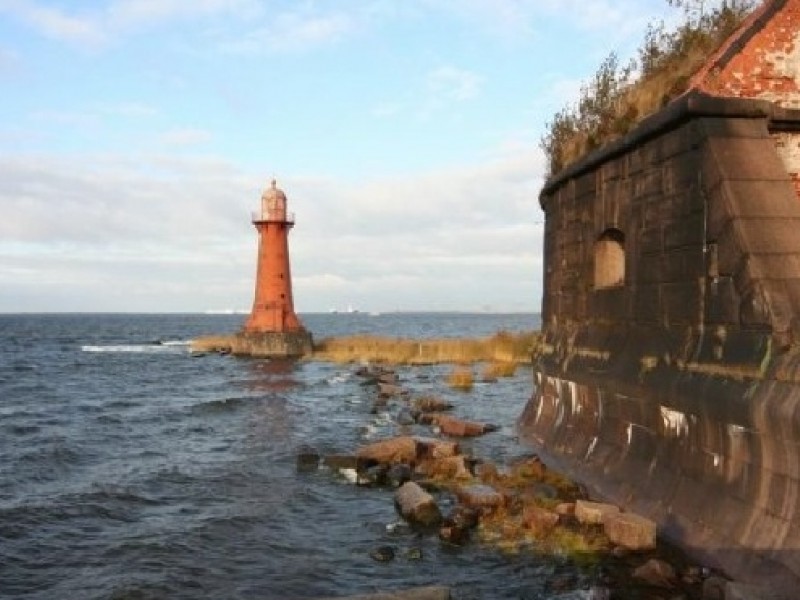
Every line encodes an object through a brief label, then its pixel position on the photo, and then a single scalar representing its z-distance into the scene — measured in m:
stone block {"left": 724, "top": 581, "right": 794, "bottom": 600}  6.34
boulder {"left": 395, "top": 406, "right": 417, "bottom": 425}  21.64
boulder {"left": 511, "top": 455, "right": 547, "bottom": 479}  12.84
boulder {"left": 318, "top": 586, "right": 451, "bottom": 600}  7.09
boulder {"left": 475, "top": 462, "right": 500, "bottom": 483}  12.98
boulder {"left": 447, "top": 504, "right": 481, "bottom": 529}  10.30
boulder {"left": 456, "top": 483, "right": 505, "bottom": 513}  10.89
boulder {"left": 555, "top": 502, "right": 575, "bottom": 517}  10.16
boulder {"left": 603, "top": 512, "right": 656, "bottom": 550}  8.70
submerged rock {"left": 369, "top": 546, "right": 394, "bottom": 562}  9.59
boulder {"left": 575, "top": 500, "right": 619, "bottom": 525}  9.55
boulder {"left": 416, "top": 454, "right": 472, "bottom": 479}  13.52
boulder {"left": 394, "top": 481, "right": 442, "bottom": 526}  10.88
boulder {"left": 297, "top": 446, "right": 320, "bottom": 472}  15.60
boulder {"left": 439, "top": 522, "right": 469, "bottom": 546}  9.91
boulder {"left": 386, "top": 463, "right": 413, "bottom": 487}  13.73
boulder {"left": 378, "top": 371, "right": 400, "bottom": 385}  34.14
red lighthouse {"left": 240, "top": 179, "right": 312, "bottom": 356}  48.03
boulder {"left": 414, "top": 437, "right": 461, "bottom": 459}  14.89
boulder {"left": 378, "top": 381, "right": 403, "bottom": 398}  28.82
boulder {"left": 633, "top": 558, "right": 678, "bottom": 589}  7.87
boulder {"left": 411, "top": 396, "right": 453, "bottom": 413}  23.32
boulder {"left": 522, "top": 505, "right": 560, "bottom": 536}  9.80
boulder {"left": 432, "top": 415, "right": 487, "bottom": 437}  18.45
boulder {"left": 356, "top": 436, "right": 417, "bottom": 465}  14.86
